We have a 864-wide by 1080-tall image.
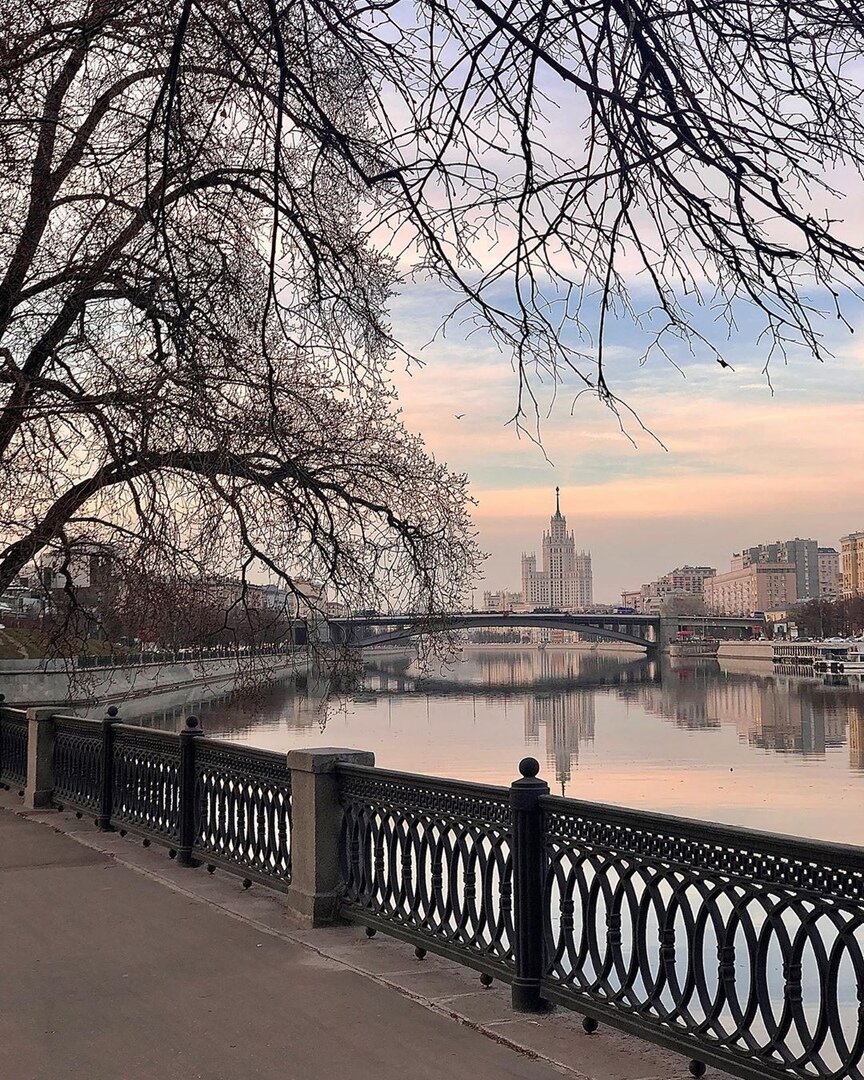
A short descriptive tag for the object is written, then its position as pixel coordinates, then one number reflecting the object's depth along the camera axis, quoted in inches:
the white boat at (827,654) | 3703.2
